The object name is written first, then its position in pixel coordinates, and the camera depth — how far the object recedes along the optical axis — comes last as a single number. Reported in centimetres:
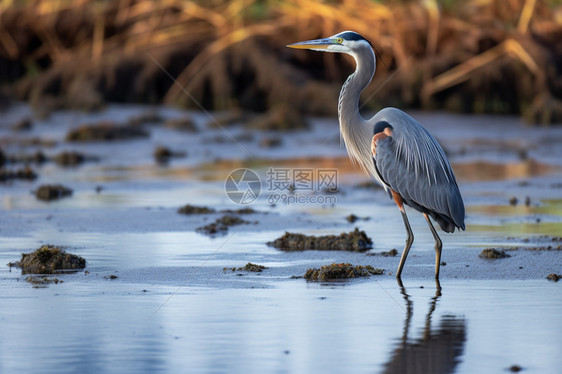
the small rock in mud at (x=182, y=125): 1994
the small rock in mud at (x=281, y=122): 1966
